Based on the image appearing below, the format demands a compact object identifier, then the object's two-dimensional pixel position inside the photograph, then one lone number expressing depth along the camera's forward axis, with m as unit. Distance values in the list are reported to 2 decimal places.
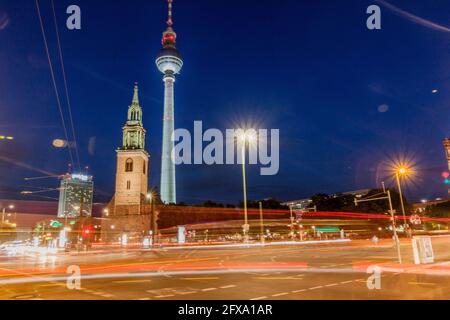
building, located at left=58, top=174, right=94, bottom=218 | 161.79
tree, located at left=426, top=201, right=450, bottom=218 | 106.29
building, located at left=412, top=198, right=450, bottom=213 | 147.27
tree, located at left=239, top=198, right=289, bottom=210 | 112.66
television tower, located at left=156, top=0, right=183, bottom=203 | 132.75
